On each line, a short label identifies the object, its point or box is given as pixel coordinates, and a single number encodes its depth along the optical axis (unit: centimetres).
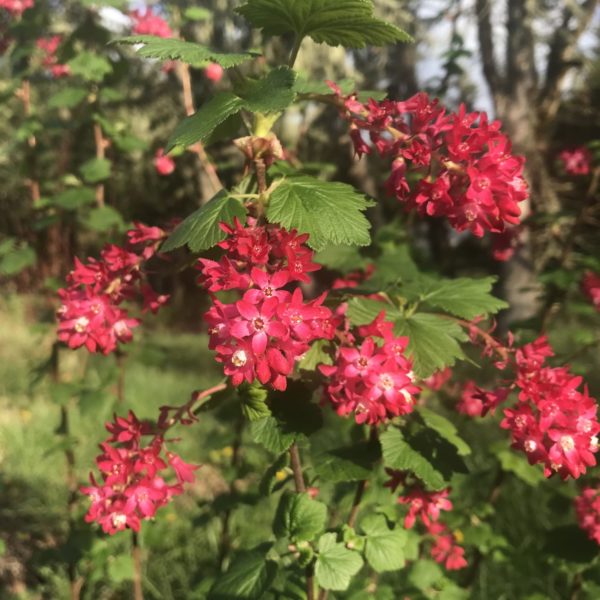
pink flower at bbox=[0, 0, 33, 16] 63
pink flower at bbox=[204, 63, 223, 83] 60
